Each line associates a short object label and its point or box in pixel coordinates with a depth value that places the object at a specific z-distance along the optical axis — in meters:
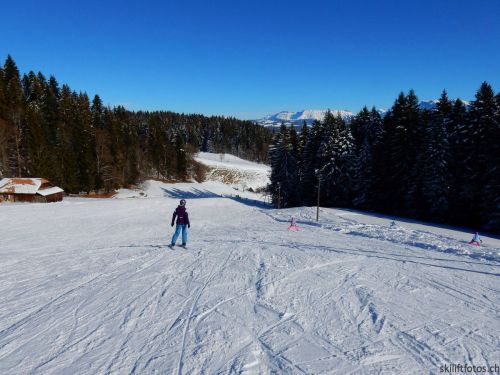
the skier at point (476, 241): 15.62
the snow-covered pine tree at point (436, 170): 32.00
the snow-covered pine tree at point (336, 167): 43.03
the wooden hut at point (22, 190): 39.50
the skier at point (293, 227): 19.17
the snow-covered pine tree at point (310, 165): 46.59
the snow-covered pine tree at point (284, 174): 52.14
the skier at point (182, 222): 13.18
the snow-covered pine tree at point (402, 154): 36.59
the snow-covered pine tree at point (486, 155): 27.89
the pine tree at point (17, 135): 47.41
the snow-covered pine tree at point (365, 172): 40.81
